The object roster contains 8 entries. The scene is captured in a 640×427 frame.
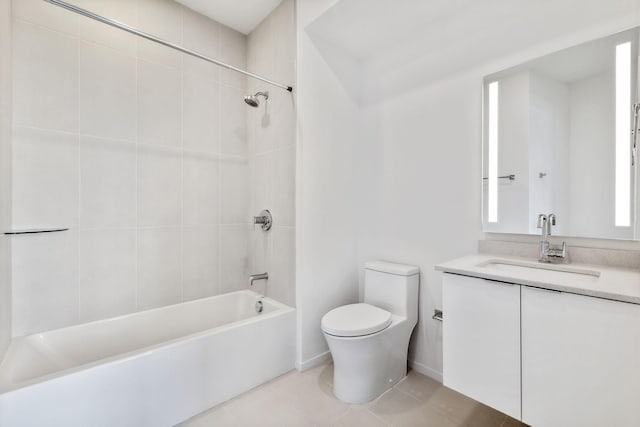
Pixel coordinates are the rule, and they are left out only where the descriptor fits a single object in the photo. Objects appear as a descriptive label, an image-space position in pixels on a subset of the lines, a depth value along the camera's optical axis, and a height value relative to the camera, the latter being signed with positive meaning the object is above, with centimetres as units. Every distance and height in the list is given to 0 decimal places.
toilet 165 -73
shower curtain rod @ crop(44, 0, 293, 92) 122 +89
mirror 128 +35
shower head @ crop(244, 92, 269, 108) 211 +81
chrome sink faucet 140 -17
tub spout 219 -53
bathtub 122 -83
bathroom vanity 93 -49
